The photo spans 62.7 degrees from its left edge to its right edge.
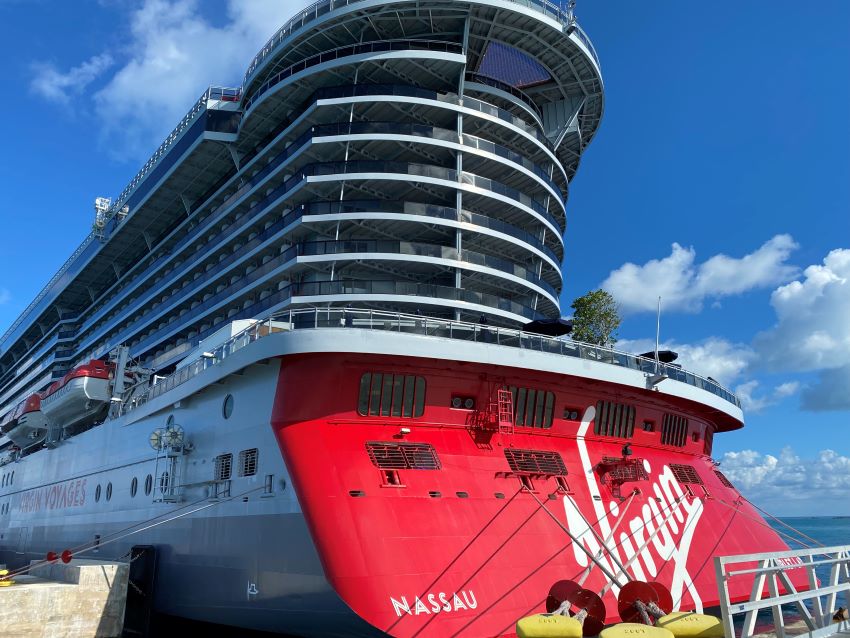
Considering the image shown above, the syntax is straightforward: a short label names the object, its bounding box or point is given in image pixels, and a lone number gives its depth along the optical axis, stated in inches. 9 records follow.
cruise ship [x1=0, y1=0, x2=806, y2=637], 616.7
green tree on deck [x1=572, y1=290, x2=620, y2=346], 1423.5
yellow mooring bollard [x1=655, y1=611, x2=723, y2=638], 452.6
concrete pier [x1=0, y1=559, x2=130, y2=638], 679.1
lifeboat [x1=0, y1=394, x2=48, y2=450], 1519.4
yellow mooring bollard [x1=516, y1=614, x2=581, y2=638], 453.7
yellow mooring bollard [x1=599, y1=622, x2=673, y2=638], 413.7
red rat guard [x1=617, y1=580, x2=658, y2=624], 568.8
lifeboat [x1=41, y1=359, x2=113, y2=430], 1250.6
